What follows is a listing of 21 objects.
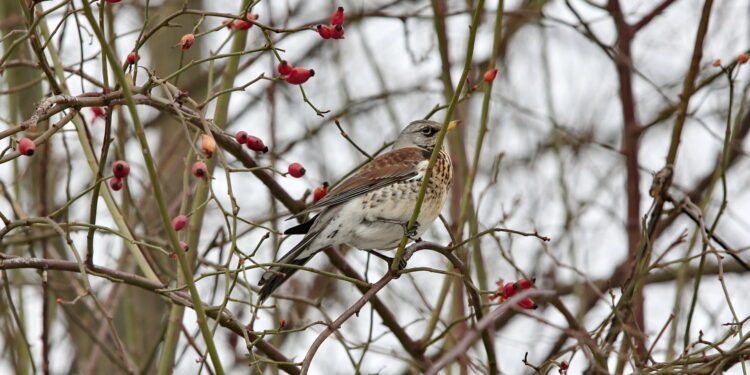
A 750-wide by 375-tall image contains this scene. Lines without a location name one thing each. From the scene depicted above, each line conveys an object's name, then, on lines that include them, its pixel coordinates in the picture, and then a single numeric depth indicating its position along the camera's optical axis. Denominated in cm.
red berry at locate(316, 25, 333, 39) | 558
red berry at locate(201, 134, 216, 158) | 448
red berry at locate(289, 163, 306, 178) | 557
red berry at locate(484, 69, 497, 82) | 632
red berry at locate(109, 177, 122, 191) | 495
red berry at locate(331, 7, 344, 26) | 555
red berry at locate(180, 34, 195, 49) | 525
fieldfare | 810
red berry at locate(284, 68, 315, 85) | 545
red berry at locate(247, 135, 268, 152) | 508
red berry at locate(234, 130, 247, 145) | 505
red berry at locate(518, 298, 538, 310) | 604
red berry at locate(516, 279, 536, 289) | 609
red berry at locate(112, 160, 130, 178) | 464
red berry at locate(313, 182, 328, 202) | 699
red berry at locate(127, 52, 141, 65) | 522
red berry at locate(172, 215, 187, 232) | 534
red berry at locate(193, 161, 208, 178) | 455
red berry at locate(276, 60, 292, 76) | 538
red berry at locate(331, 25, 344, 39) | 548
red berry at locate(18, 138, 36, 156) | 450
